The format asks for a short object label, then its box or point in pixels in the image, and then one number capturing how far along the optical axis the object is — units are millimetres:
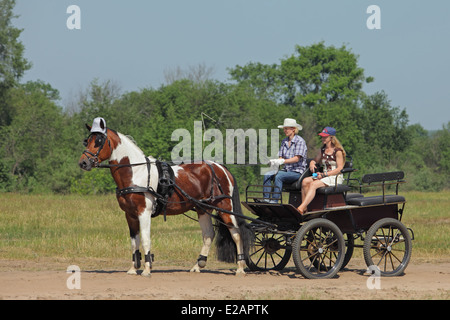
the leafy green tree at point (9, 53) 48281
